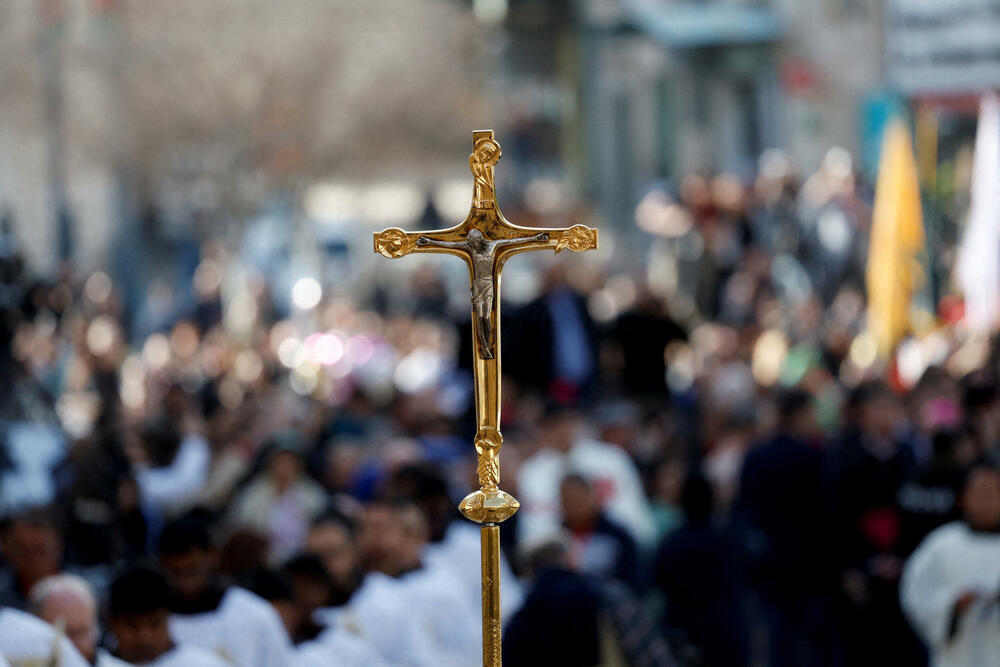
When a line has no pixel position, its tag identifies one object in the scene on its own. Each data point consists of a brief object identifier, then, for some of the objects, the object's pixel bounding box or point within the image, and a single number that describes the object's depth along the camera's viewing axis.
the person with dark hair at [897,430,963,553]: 19.05
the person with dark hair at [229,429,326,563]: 20.95
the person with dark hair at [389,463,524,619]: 17.03
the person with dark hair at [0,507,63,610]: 15.80
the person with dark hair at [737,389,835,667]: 21.06
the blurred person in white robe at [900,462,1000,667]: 16.11
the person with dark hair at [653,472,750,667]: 19.11
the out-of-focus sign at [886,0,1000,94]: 32.47
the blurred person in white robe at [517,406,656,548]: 22.45
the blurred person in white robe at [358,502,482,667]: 15.22
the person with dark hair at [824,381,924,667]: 20.02
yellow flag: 32.75
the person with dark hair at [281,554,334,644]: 14.81
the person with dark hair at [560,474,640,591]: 18.94
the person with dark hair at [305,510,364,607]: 15.66
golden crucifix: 9.19
